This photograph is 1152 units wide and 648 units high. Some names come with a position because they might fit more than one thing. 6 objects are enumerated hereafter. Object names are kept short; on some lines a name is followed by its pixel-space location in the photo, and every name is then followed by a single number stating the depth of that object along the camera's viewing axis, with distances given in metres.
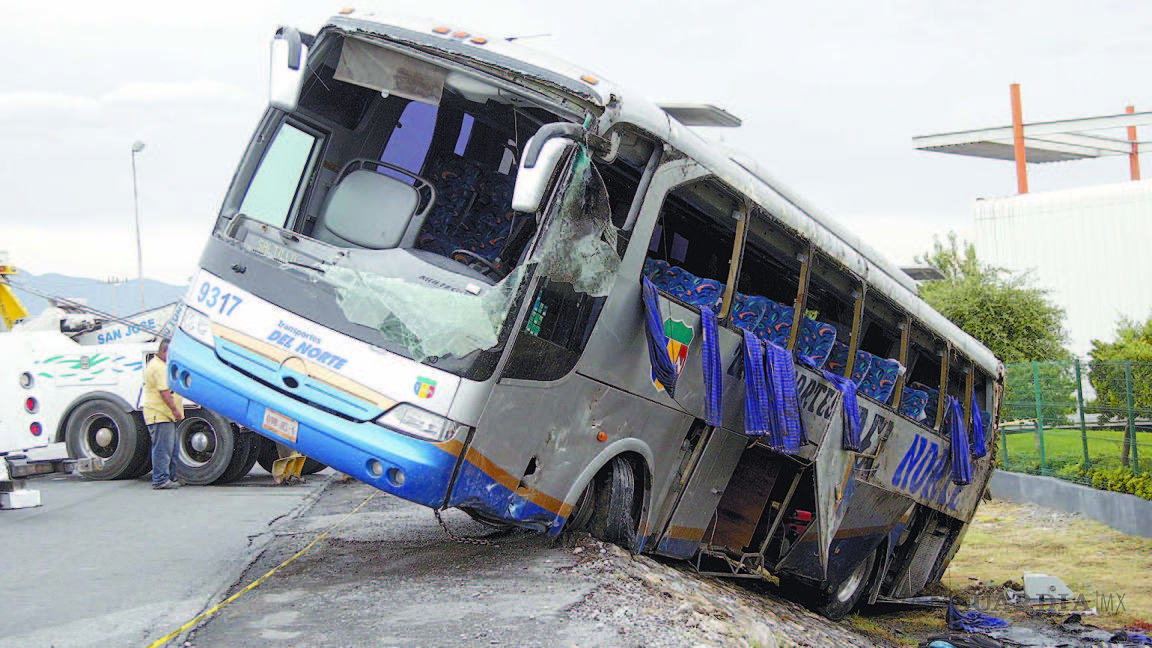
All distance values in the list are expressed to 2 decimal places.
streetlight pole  37.38
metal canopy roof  37.28
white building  37.06
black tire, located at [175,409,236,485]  13.32
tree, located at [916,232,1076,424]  30.08
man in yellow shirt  12.49
